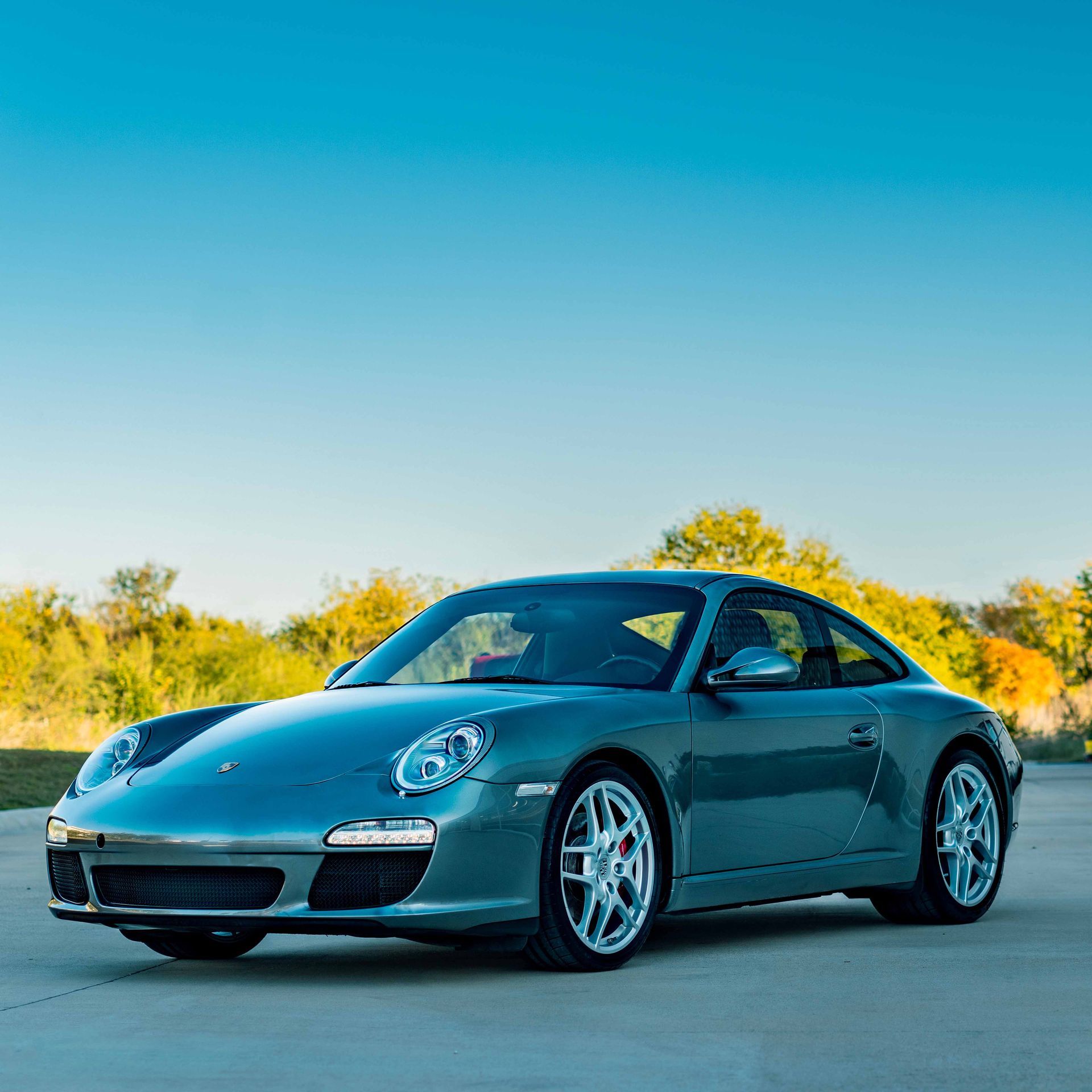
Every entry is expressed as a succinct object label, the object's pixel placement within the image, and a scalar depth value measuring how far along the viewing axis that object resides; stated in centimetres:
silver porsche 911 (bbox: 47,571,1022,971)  585
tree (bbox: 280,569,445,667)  4953
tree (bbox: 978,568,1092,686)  3786
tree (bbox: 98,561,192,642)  5175
